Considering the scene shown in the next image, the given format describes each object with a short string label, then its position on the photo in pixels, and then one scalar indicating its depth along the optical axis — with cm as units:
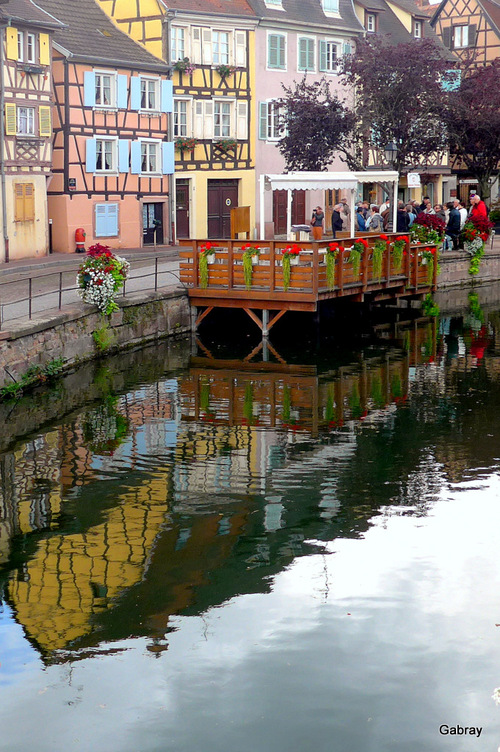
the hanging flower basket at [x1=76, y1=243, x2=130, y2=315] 2166
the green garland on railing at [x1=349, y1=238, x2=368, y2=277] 2495
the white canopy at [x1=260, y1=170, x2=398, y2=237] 2503
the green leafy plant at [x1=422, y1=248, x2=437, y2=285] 2942
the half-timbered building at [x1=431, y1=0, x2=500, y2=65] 5709
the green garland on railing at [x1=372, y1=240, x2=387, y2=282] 2627
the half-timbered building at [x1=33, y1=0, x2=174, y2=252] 3709
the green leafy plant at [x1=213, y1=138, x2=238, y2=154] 4338
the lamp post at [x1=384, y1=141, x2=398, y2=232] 3010
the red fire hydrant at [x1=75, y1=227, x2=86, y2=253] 3697
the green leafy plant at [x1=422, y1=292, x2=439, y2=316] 3033
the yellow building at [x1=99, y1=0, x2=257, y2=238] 4094
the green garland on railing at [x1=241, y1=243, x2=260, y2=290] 2384
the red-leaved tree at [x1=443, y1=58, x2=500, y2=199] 4119
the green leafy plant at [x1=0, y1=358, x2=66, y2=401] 1811
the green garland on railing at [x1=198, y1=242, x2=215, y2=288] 2473
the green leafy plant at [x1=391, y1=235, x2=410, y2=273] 2730
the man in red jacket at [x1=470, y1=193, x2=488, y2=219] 3428
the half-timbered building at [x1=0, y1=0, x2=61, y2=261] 3316
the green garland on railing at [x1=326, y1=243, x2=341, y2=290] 2380
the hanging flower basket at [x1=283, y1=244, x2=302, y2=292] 2328
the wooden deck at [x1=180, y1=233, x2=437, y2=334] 2359
